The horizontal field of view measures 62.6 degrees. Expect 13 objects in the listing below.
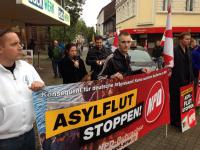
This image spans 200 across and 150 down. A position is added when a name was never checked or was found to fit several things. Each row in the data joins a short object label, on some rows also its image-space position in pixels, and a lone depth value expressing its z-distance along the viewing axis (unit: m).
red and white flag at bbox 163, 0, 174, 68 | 3.27
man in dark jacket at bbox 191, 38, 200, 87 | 4.31
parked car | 6.10
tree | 16.51
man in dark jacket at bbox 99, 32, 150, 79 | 2.31
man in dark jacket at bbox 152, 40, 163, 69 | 9.03
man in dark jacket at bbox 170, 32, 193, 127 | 3.47
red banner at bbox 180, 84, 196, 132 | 3.26
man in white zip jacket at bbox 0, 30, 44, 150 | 1.35
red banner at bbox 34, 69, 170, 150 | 1.67
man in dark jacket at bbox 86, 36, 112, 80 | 3.95
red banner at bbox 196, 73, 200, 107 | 3.84
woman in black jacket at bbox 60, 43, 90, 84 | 2.96
